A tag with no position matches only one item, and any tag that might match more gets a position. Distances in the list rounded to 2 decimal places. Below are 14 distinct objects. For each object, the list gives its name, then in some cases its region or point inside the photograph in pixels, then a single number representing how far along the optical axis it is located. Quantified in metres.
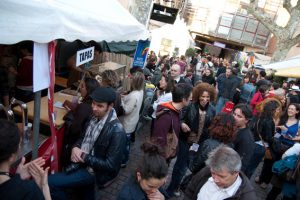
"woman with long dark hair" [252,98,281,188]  4.87
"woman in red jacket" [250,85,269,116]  8.00
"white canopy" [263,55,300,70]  12.14
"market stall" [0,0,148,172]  2.28
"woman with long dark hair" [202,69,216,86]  10.23
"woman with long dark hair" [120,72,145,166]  5.09
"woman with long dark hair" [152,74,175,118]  5.34
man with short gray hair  2.47
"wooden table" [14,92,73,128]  4.16
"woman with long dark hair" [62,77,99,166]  3.67
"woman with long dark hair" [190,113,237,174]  3.29
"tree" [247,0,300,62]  19.08
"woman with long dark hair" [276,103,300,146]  5.42
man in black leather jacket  3.08
